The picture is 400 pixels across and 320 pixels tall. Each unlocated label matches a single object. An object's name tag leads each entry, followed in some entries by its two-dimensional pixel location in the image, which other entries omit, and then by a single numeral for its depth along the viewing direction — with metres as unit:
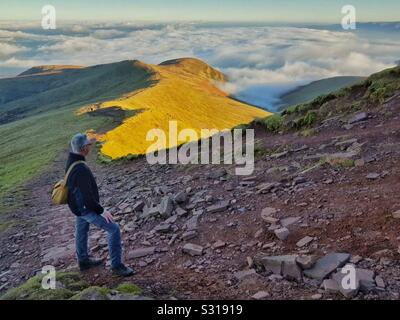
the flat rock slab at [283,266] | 9.05
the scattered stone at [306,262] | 9.02
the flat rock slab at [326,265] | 8.82
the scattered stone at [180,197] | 14.83
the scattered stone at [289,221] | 11.45
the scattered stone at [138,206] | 15.56
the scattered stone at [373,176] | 12.95
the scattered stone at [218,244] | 11.21
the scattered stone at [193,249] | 11.04
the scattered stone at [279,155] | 17.73
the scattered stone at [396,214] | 10.23
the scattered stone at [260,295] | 8.46
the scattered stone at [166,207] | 14.02
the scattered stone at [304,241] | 10.24
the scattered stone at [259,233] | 11.30
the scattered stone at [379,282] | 8.21
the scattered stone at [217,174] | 17.03
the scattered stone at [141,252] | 11.55
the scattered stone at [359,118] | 19.06
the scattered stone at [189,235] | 12.12
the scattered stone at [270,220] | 11.72
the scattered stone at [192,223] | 12.72
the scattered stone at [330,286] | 8.27
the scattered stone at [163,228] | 12.92
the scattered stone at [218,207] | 13.62
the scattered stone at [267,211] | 12.36
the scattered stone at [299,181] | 14.10
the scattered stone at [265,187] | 14.23
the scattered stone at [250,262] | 9.83
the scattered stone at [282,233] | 10.75
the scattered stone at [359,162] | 14.14
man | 9.49
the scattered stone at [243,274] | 9.44
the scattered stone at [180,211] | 13.84
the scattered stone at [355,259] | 9.02
